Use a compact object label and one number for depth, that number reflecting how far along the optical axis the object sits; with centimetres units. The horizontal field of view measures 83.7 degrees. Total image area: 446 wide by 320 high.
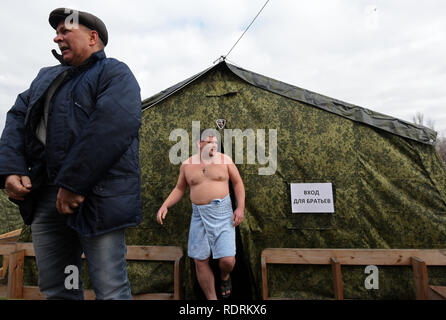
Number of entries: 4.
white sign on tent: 280
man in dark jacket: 117
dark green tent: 270
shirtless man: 235
